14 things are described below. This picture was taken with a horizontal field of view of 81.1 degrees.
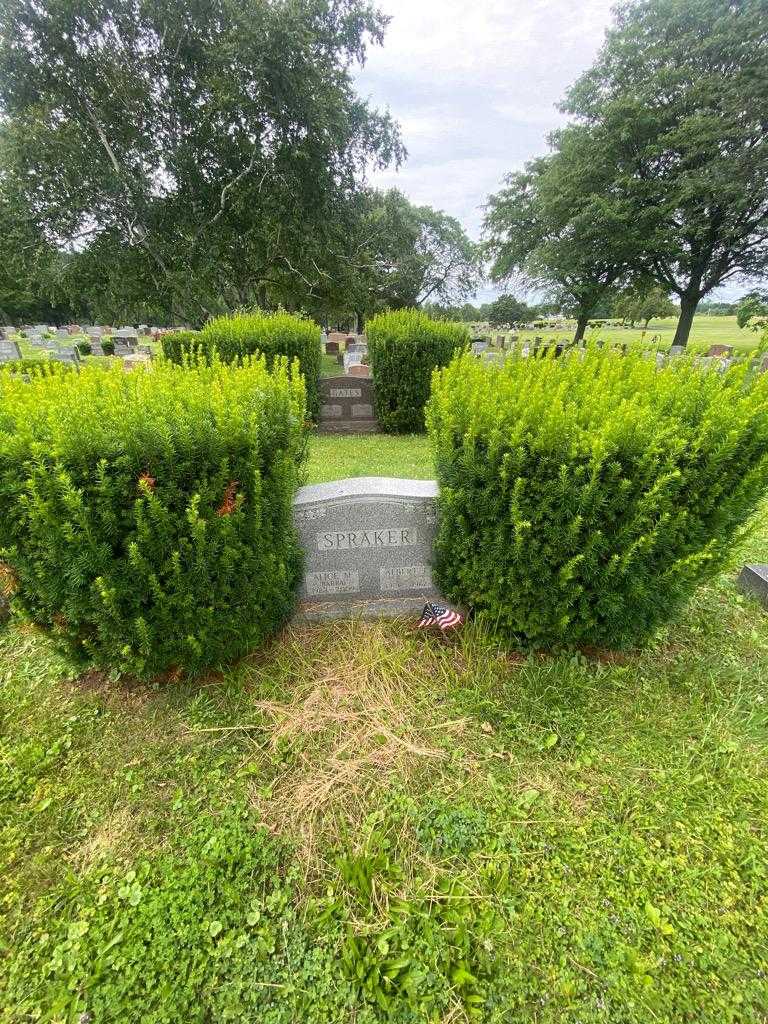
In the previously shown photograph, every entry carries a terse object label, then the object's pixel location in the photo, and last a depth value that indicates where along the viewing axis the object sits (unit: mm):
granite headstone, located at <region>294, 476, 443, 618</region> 2902
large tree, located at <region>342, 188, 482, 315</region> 21078
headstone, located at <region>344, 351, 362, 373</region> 13242
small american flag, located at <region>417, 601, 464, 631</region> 2748
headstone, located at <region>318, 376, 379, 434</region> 8875
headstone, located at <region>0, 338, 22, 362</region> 14859
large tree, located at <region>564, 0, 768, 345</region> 15297
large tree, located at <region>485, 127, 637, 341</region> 18469
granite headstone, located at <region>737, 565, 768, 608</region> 3410
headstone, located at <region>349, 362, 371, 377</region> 10073
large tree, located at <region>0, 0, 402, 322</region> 13641
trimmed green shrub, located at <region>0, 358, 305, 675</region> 1938
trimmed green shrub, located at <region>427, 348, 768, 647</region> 2184
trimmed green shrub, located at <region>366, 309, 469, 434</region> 8203
